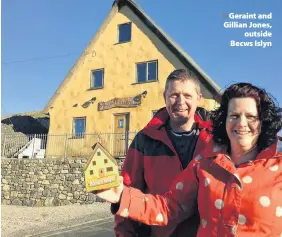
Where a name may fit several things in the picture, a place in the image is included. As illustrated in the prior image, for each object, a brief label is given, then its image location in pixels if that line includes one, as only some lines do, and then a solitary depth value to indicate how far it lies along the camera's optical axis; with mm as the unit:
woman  1241
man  1684
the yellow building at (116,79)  11809
